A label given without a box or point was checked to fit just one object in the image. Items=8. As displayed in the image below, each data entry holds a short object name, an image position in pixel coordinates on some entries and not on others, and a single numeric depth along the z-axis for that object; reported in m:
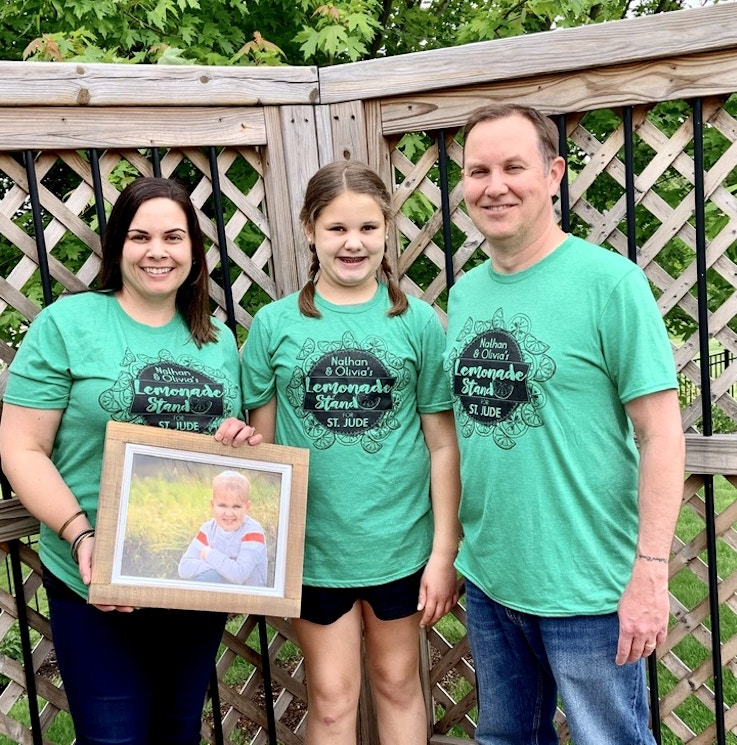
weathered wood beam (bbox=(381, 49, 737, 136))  2.37
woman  2.06
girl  2.27
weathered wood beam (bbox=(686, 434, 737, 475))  2.55
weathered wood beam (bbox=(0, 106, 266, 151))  2.39
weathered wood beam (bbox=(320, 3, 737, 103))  2.31
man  1.87
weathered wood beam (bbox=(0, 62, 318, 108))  2.35
